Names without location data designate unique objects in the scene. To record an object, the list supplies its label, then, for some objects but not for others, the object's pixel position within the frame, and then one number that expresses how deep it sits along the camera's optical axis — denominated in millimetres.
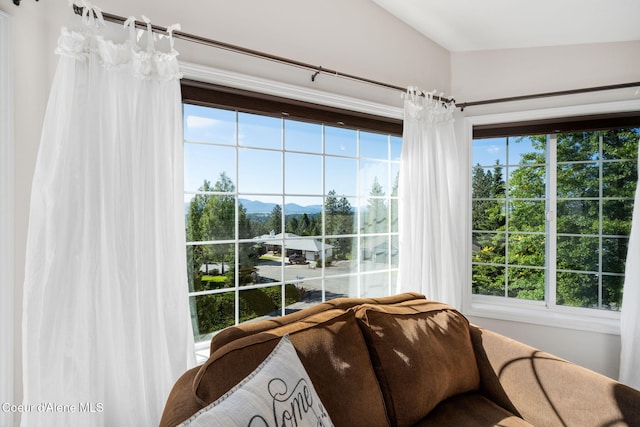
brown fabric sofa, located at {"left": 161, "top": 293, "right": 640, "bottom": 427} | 1307
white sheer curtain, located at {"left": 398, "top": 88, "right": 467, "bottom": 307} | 2795
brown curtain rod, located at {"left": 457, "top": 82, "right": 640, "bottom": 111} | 2555
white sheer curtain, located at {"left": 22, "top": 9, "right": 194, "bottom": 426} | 1411
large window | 2057
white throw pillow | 895
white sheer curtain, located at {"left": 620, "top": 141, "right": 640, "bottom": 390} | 2418
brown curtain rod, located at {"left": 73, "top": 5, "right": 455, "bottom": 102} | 1621
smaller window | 2773
